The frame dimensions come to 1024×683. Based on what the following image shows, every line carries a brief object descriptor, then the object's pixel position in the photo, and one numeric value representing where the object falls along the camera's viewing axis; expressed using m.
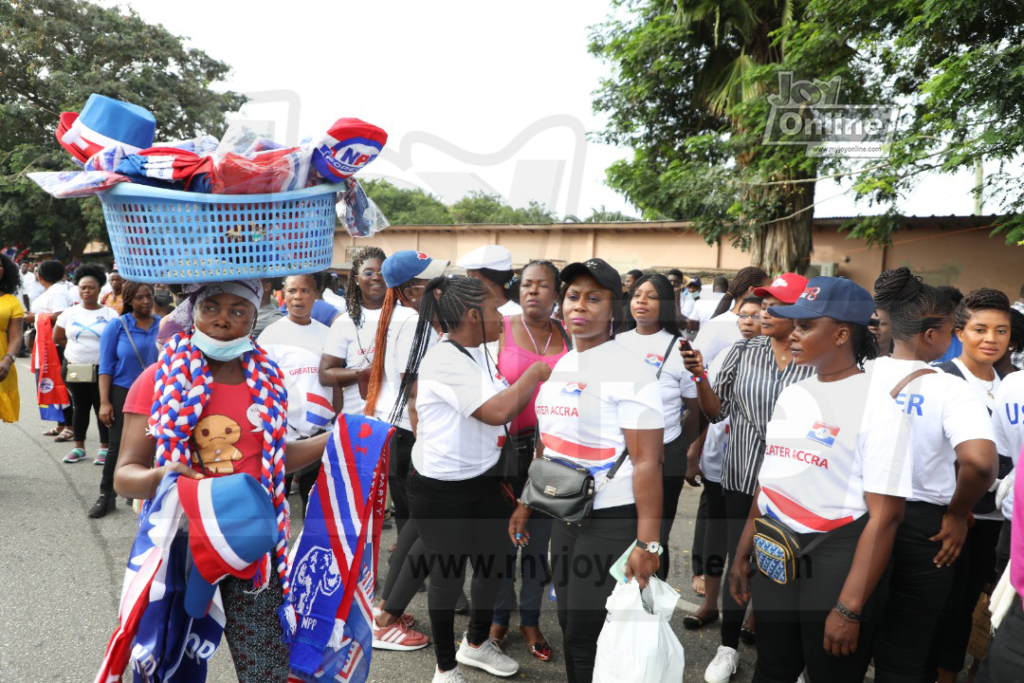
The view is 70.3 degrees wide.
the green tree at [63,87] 22.38
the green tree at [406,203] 47.00
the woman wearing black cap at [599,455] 2.65
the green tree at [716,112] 12.02
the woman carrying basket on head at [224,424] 2.26
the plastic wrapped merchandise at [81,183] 2.01
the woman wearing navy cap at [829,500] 2.35
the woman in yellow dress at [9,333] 5.86
